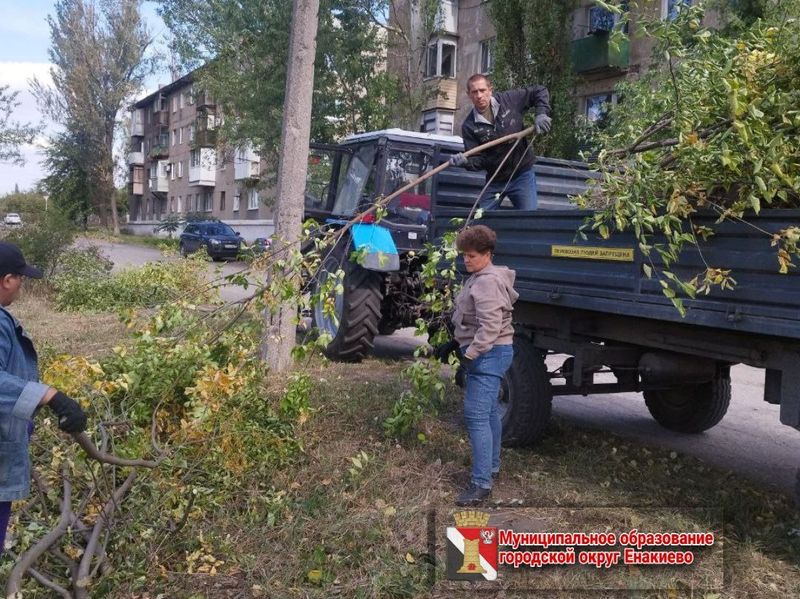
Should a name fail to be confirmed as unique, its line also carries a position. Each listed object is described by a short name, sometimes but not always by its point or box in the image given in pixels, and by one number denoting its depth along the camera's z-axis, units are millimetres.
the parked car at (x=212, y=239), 31125
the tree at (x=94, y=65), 41750
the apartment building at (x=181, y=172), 40625
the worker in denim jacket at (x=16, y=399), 2855
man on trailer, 6047
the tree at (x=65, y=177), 48928
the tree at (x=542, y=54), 18953
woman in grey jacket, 4336
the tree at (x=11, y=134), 22109
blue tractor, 7836
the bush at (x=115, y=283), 12023
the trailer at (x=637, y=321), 3645
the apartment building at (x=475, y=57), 20812
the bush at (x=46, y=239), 13469
